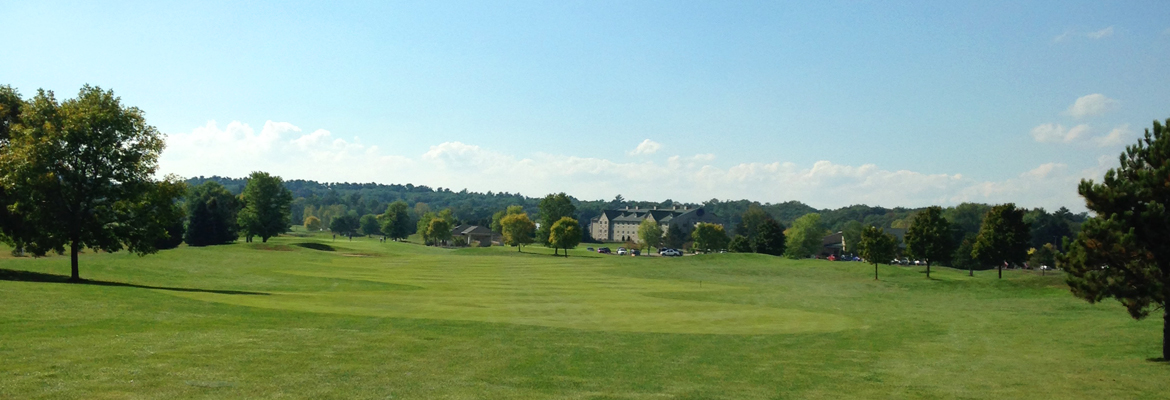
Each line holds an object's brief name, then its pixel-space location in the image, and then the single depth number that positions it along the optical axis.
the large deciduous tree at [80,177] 38.31
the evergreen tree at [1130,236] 22.36
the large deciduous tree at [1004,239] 64.56
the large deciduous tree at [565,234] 116.50
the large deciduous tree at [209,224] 107.88
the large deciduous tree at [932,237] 64.19
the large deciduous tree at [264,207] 110.88
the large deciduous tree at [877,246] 64.81
